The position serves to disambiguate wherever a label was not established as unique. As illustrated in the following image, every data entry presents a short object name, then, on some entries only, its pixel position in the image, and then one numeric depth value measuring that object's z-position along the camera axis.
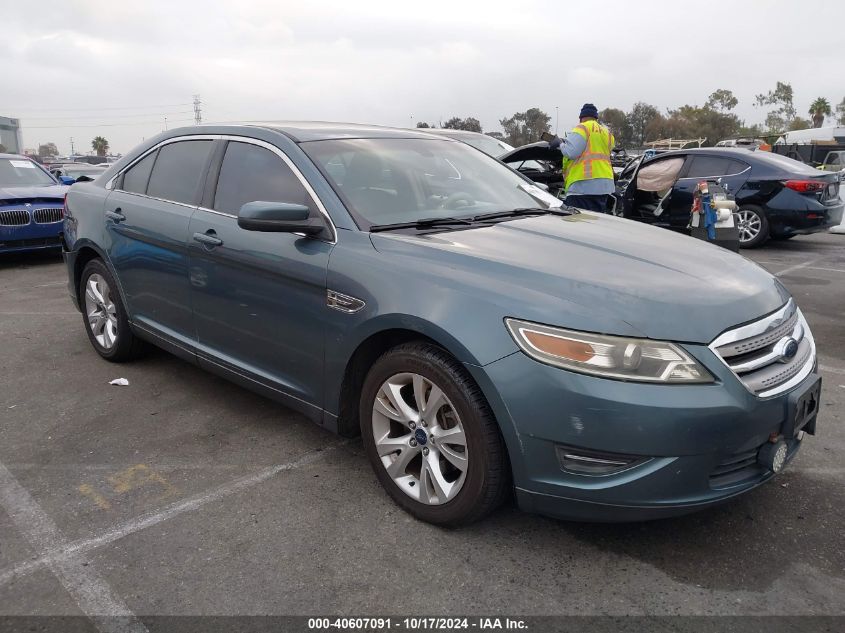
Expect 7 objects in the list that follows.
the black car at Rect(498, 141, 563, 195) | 7.71
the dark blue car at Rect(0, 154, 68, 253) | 8.85
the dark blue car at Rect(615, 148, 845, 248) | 9.32
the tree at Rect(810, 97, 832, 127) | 84.94
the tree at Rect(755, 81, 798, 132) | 87.19
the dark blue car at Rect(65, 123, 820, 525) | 2.30
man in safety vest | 7.25
